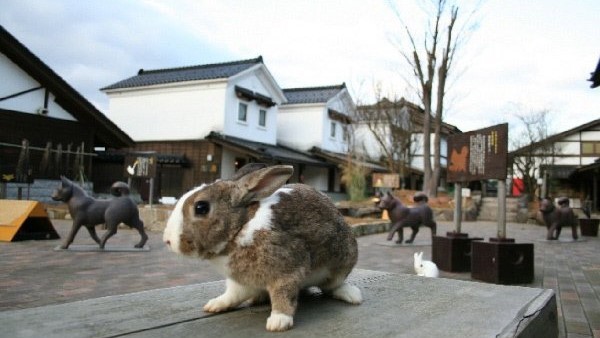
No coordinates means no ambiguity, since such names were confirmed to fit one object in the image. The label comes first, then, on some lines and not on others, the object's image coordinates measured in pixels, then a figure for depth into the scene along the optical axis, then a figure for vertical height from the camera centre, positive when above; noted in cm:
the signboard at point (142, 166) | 1144 +53
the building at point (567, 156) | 2553 +278
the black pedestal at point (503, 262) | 546 -72
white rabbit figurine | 433 -67
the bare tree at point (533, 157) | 2580 +270
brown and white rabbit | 168 -16
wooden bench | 163 -49
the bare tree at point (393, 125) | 2477 +399
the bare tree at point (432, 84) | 1828 +473
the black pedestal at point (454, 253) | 649 -77
